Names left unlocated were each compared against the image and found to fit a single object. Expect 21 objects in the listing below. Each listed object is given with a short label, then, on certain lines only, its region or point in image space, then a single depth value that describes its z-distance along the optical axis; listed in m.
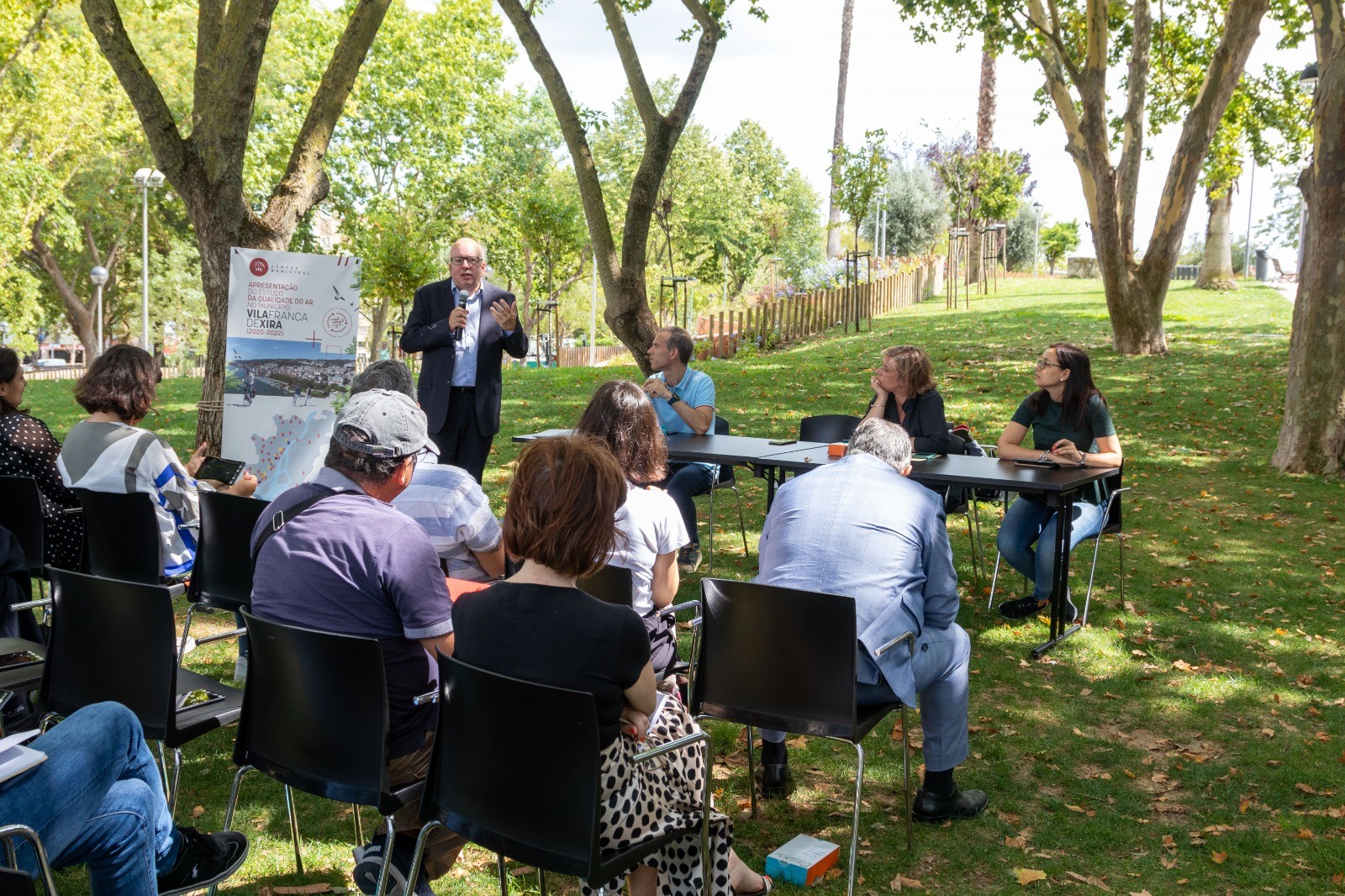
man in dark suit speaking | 6.57
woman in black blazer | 6.26
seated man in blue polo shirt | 6.87
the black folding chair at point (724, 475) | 7.34
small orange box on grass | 3.38
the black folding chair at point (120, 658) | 3.04
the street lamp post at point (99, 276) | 30.05
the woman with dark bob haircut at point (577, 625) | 2.46
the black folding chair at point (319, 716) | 2.70
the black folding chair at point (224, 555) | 4.42
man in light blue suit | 3.49
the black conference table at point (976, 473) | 5.23
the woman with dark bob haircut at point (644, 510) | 3.62
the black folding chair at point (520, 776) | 2.36
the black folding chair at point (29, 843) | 2.20
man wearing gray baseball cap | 2.78
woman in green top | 5.88
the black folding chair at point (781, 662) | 3.27
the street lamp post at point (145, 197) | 24.42
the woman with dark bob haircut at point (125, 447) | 4.58
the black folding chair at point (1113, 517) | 5.94
